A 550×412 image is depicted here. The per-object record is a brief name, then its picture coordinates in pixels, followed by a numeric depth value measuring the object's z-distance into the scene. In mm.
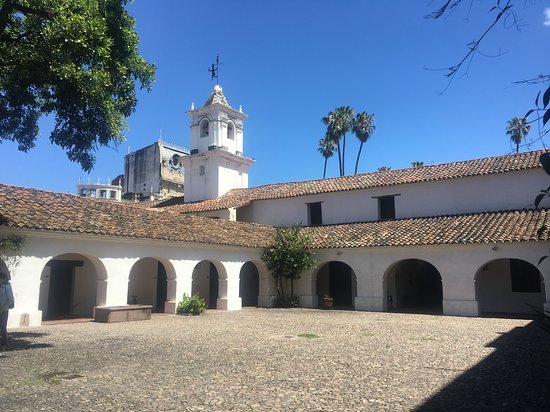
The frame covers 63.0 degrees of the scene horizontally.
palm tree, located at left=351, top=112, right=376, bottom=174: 44750
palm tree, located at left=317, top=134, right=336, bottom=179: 45562
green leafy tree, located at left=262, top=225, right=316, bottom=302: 20656
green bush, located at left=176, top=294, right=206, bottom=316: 16908
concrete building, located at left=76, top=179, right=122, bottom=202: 48812
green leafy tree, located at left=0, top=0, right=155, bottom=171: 7992
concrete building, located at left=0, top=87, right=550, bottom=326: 14508
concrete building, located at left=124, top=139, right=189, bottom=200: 46969
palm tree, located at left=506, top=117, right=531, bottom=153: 39534
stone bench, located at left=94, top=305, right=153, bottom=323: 14219
